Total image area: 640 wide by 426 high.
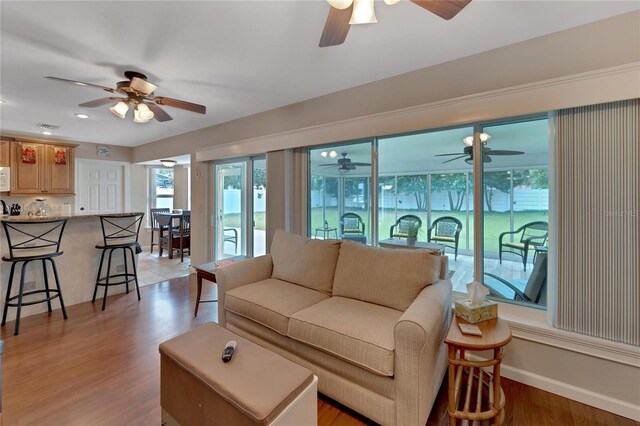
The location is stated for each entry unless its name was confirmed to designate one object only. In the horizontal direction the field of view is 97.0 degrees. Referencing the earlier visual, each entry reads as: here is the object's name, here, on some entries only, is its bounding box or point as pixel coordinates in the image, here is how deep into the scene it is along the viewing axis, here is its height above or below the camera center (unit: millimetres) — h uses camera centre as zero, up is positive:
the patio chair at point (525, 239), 2213 -228
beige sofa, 1528 -707
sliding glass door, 4219 +76
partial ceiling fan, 1371 +1027
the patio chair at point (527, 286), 2191 -616
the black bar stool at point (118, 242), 3570 -386
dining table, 5836 -200
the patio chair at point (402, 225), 2870 -139
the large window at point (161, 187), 7113 +654
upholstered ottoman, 1213 -798
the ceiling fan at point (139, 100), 2559 +1108
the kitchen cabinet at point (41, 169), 4871 +815
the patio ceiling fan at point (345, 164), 3248 +558
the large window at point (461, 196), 2242 +147
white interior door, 6035 +567
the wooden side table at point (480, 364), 1543 -857
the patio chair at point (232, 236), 4574 -397
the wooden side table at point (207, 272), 2906 -617
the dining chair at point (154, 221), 6605 -195
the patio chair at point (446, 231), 2633 -186
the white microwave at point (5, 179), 4421 +553
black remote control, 1457 -736
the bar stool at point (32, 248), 2799 -372
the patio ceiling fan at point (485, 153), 2322 +493
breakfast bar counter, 3182 -611
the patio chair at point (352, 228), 3184 -182
